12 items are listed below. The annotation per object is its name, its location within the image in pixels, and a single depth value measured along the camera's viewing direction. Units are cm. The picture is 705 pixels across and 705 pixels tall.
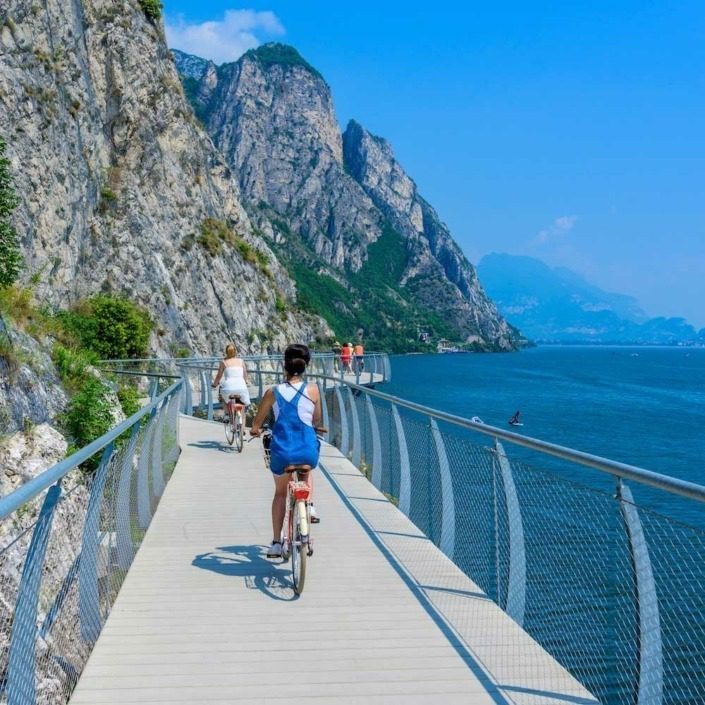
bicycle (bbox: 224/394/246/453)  1338
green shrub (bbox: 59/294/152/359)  3225
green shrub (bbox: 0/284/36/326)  1579
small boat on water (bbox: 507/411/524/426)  4606
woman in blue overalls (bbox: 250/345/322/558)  614
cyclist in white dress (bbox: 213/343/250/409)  1330
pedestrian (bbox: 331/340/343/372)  3587
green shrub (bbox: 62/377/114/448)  1349
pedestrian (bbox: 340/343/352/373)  3500
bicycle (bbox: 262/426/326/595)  575
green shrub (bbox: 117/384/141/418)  1742
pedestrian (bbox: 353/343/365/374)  3509
